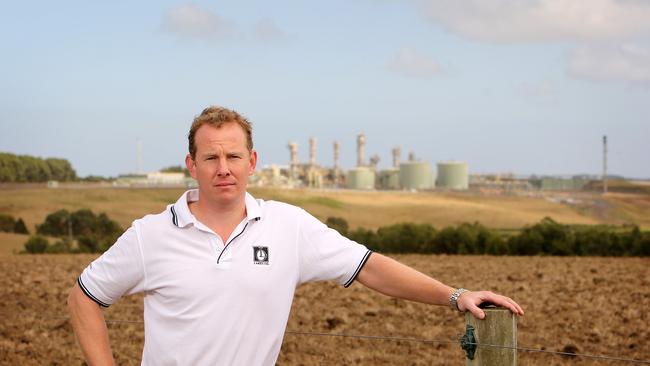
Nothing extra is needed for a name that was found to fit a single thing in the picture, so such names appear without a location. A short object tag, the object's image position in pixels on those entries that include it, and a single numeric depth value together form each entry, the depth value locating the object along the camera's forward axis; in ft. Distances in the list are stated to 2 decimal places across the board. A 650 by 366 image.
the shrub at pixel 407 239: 141.38
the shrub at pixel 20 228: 211.61
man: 12.10
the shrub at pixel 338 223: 172.70
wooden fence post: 12.88
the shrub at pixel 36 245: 155.33
